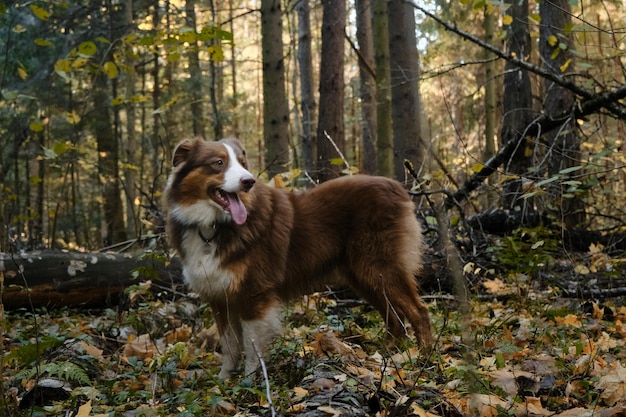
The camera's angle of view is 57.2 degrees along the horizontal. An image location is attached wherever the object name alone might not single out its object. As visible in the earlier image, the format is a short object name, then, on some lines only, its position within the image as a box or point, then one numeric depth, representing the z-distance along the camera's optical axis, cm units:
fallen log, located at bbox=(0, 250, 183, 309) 655
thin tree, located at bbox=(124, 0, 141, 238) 1360
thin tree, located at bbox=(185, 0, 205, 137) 1904
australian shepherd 482
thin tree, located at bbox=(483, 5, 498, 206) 1631
